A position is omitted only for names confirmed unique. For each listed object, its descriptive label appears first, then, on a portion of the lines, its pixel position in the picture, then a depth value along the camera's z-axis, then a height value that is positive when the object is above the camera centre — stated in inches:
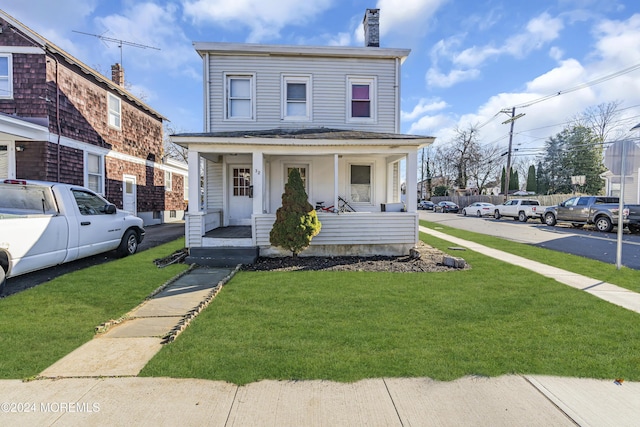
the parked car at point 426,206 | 1781.3 -19.4
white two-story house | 445.4 +130.3
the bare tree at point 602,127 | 1578.5 +376.5
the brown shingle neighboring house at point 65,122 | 423.2 +119.6
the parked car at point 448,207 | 1507.1 -21.6
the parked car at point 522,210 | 890.7 -20.1
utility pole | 1195.9 +263.8
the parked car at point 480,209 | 1156.2 -24.7
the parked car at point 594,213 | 609.6 -20.9
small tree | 311.6 -18.1
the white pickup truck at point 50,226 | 217.8 -19.1
